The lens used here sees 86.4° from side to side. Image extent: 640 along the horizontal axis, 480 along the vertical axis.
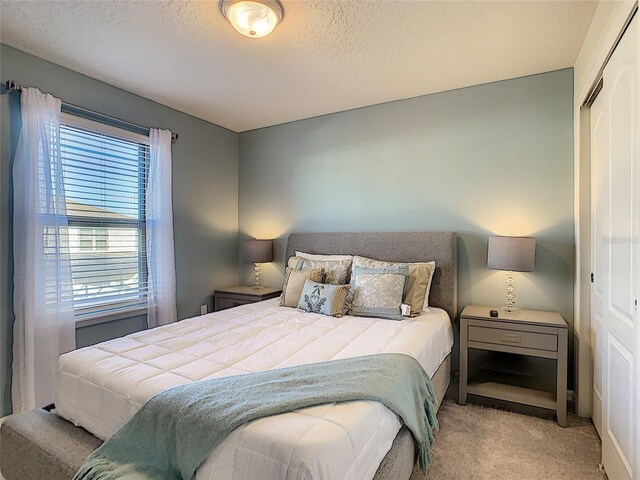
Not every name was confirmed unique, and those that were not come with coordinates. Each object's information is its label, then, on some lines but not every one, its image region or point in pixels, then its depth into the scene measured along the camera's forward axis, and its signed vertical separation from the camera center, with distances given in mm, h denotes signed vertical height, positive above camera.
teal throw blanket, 1144 -617
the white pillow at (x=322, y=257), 3156 -188
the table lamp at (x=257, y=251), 3771 -150
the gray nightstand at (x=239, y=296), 3570 -623
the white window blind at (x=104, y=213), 2674 +219
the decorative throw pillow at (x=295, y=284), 2896 -402
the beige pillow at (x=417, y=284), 2645 -379
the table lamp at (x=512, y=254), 2482 -136
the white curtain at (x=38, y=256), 2324 -116
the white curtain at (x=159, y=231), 3203 +69
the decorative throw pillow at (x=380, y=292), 2525 -427
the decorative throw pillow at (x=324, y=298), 2615 -480
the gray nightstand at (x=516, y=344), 2305 -777
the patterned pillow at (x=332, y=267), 2986 -278
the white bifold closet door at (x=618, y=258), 1424 -116
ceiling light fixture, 1856 +1258
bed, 1050 -611
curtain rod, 2311 +1020
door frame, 2346 -137
